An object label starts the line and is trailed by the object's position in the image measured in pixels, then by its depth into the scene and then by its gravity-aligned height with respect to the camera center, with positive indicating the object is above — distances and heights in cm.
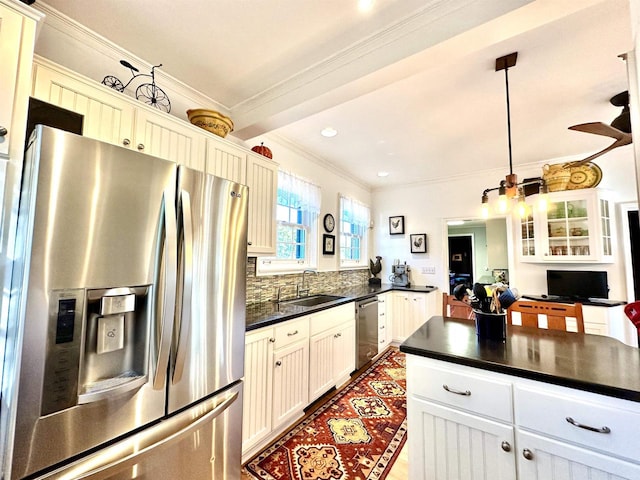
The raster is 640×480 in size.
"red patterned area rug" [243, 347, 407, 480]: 175 -133
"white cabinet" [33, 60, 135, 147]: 121 +77
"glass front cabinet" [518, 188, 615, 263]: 331 +45
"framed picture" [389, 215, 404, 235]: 488 +69
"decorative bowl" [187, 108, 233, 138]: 190 +100
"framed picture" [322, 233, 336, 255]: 379 +26
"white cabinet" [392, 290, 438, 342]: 412 -72
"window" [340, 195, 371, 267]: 437 +53
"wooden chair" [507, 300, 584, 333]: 188 -35
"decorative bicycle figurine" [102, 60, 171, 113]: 169 +116
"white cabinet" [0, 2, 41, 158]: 90 +66
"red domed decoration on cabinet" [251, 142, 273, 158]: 248 +101
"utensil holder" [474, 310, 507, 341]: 154 -35
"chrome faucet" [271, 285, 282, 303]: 291 -34
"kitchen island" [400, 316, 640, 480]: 99 -59
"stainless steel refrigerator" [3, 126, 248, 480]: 85 -22
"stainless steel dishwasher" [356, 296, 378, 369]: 318 -82
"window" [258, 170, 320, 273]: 312 +46
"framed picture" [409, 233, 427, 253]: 464 +36
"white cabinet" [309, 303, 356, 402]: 243 -84
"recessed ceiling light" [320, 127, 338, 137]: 289 +141
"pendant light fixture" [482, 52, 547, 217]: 186 +58
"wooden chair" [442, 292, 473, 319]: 250 -41
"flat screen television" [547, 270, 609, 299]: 335 -24
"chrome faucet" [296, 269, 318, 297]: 322 -33
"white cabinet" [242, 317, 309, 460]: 179 -86
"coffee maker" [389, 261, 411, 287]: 459 -20
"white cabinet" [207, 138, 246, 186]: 192 +75
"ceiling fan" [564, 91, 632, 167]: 168 +85
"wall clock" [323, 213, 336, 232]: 386 +58
